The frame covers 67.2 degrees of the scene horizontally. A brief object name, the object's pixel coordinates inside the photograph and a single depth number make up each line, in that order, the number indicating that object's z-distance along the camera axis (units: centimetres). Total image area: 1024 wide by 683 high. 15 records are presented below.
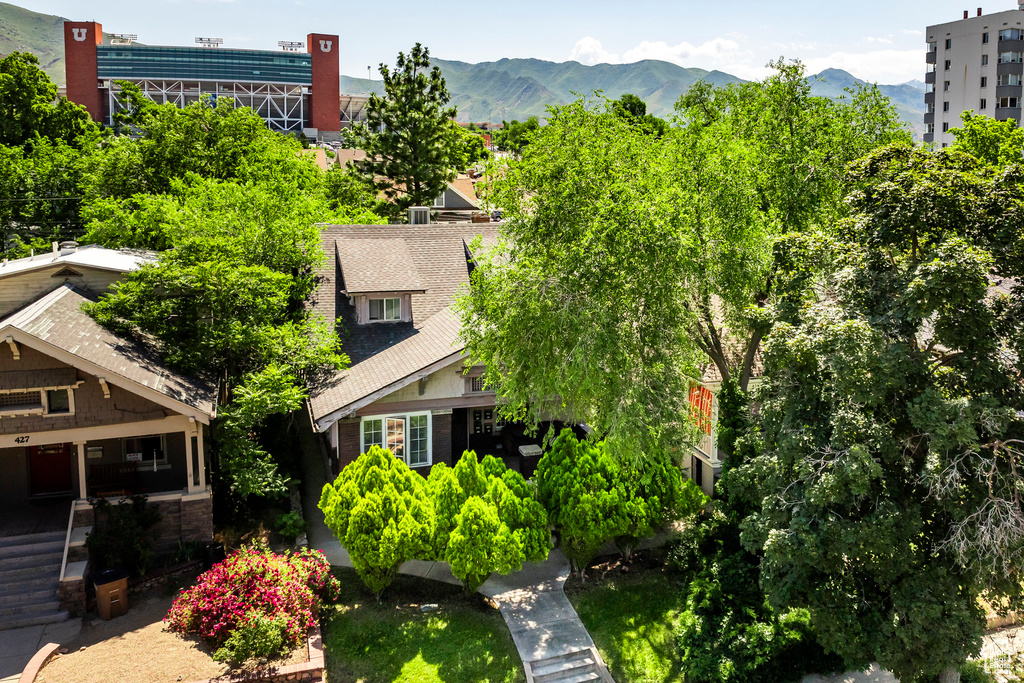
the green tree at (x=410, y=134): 5253
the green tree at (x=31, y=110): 4684
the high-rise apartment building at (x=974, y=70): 8356
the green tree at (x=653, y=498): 1942
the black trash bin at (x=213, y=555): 1948
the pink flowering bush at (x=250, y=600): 1634
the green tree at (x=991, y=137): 3850
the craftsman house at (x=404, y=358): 2259
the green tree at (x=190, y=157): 3650
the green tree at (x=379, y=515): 1783
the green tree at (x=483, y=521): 1792
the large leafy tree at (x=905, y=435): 1288
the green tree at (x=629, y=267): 1812
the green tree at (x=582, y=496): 1905
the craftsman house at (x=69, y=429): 1841
